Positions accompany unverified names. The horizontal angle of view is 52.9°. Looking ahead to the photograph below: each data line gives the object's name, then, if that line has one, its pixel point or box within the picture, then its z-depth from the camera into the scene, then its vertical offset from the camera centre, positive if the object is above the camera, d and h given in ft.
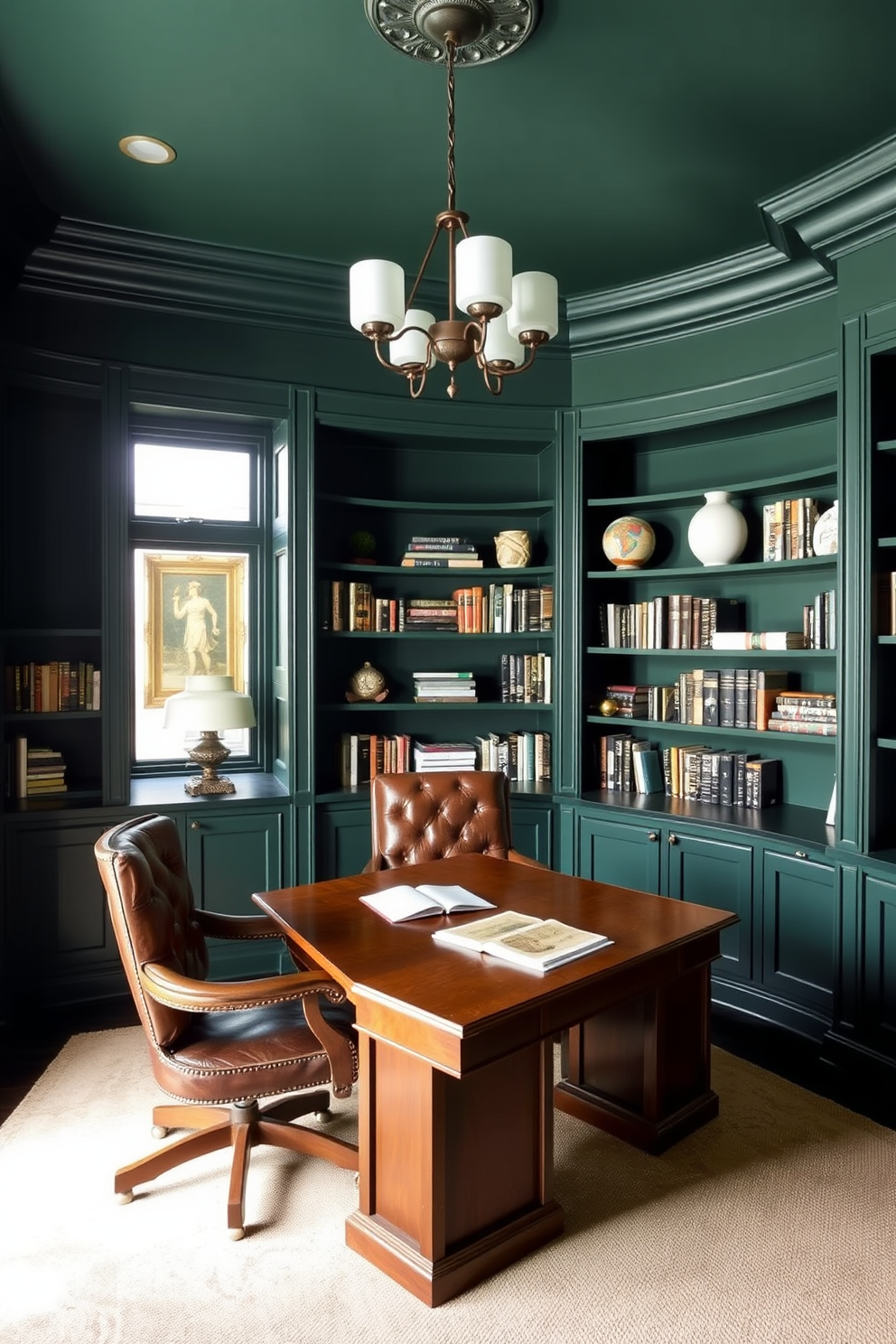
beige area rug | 6.31 -4.60
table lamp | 12.05 -0.67
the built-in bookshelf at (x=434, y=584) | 13.97 +1.35
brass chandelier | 6.68 +2.95
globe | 13.53 +1.86
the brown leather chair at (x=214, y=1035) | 7.11 -3.09
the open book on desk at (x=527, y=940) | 7.05 -2.26
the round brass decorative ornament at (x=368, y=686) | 13.91 -0.30
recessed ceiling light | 9.30 +5.42
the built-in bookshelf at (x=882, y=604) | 10.10 +0.68
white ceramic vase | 12.57 +1.89
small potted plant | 13.96 +1.86
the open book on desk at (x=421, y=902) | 8.25 -2.23
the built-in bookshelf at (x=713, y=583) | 12.27 +1.24
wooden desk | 6.44 -3.10
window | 13.56 +1.52
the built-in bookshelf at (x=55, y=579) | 12.02 +1.24
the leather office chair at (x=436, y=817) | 11.33 -1.93
